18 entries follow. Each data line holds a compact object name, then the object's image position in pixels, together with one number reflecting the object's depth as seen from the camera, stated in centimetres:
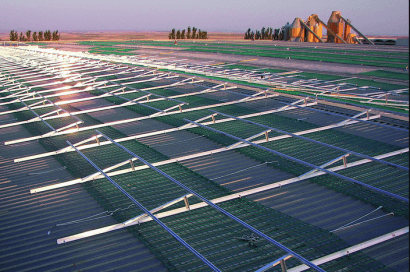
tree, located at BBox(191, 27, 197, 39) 10694
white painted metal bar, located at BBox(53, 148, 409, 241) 749
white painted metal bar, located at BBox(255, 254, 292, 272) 538
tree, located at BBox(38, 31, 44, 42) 10912
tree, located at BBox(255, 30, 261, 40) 10375
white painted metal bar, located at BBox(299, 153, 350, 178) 920
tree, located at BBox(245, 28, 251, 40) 10462
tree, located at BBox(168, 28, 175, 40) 10961
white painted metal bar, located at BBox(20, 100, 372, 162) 1226
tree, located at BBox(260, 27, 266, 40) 10199
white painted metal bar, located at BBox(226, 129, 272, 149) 1181
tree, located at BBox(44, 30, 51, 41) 10956
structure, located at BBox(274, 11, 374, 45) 7188
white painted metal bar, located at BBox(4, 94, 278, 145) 1420
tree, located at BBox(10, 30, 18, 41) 10616
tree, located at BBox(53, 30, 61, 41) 10869
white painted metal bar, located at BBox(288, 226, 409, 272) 595
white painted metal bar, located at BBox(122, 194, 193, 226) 760
